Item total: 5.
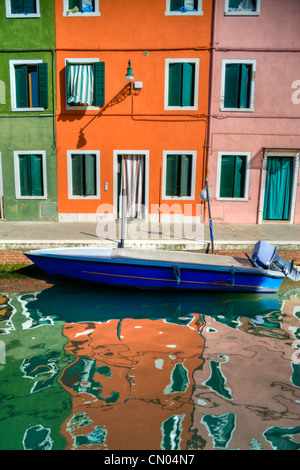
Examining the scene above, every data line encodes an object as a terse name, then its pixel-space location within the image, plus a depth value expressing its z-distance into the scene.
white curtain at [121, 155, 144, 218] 12.38
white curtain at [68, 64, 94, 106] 11.76
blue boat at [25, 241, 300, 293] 7.63
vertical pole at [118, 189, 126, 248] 8.82
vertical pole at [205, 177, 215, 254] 8.99
